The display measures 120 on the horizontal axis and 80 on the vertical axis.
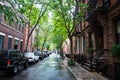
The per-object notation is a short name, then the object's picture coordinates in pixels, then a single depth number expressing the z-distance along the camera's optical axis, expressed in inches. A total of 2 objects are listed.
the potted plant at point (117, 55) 181.2
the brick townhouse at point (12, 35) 461.4
